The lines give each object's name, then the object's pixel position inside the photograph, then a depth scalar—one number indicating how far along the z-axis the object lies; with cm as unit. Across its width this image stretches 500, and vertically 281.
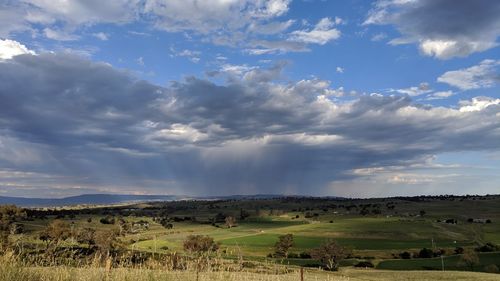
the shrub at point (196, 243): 11082
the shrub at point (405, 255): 11450
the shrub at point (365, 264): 9786
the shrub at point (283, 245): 12088
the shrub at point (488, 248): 11811
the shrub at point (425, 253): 11394
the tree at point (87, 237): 9689
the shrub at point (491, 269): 8986
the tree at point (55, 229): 9314
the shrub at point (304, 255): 12168
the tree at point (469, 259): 9600
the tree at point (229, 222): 19002
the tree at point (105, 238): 9218
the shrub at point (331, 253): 10194
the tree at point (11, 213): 12474
